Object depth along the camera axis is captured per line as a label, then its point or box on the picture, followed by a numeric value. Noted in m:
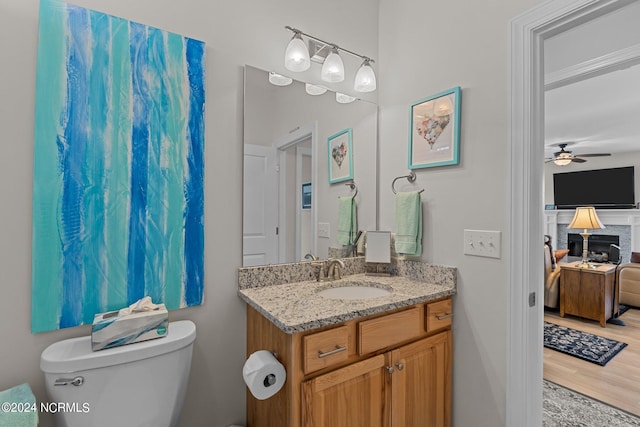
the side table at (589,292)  3.49
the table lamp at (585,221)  3.91
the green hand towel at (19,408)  0.88
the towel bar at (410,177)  1.77
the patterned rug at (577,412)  1.88
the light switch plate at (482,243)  1.39
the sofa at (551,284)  3.91
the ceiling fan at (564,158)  5.21
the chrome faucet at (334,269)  1.71
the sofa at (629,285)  4.10
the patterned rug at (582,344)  2.75
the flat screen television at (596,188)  6.45
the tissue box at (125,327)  1.05
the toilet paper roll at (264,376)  1.06
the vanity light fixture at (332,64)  1.59
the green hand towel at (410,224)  1.68
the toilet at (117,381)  0.98
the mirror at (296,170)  1.53
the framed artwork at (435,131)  1.55
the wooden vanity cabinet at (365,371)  1.09
